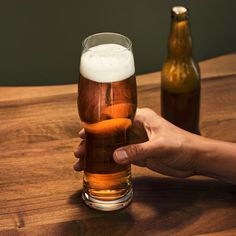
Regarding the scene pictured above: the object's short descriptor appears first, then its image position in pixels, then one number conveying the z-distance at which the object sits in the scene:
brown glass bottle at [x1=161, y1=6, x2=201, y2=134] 1.24
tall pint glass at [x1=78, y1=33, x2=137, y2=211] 1.04
